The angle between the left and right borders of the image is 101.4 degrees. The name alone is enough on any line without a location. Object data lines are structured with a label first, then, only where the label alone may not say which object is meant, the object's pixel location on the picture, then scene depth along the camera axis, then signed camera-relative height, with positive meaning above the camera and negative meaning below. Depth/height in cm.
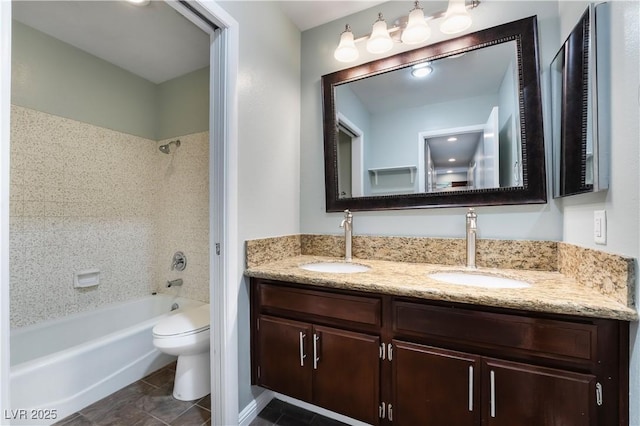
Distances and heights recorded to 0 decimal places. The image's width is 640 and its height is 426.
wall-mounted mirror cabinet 89 +42
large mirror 131 +50
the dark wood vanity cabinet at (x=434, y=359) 81 -55
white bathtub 135 -90
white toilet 150 -80
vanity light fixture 133 +102
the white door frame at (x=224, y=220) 127 -3
